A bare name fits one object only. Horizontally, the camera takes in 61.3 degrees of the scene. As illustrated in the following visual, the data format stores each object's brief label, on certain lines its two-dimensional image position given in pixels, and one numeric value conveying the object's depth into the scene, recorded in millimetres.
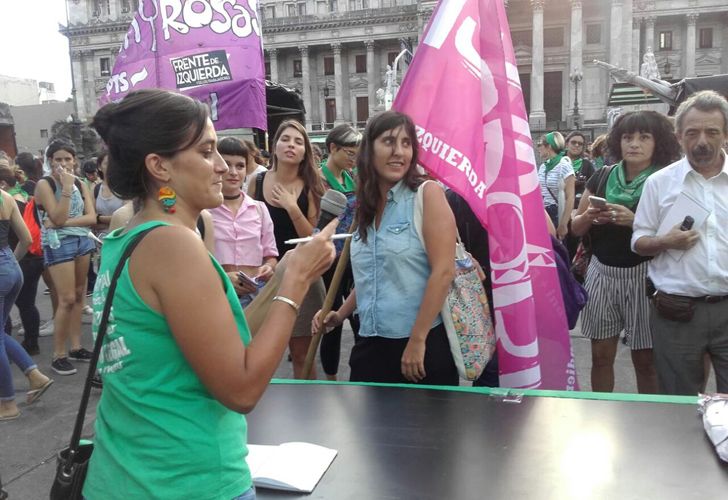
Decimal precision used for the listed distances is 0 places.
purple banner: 5184
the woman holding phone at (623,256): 3213
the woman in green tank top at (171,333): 1148
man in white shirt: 2596
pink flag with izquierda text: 2754
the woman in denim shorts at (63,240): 4945
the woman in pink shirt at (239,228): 3473
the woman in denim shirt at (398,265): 2393
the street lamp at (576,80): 38631
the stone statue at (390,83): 21781
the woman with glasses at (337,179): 4129
